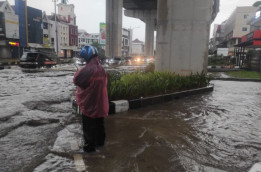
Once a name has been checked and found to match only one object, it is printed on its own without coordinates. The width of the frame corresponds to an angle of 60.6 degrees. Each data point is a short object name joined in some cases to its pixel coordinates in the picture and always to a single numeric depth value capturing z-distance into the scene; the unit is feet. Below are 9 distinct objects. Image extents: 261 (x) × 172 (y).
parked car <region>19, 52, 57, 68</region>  82.99
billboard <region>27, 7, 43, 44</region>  168.86
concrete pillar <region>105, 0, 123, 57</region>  123.75
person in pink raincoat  12.61
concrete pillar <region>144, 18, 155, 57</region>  169.37
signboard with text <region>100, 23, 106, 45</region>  341.82
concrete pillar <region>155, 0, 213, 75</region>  36.60
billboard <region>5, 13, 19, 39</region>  140.77
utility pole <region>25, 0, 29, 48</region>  161.48
